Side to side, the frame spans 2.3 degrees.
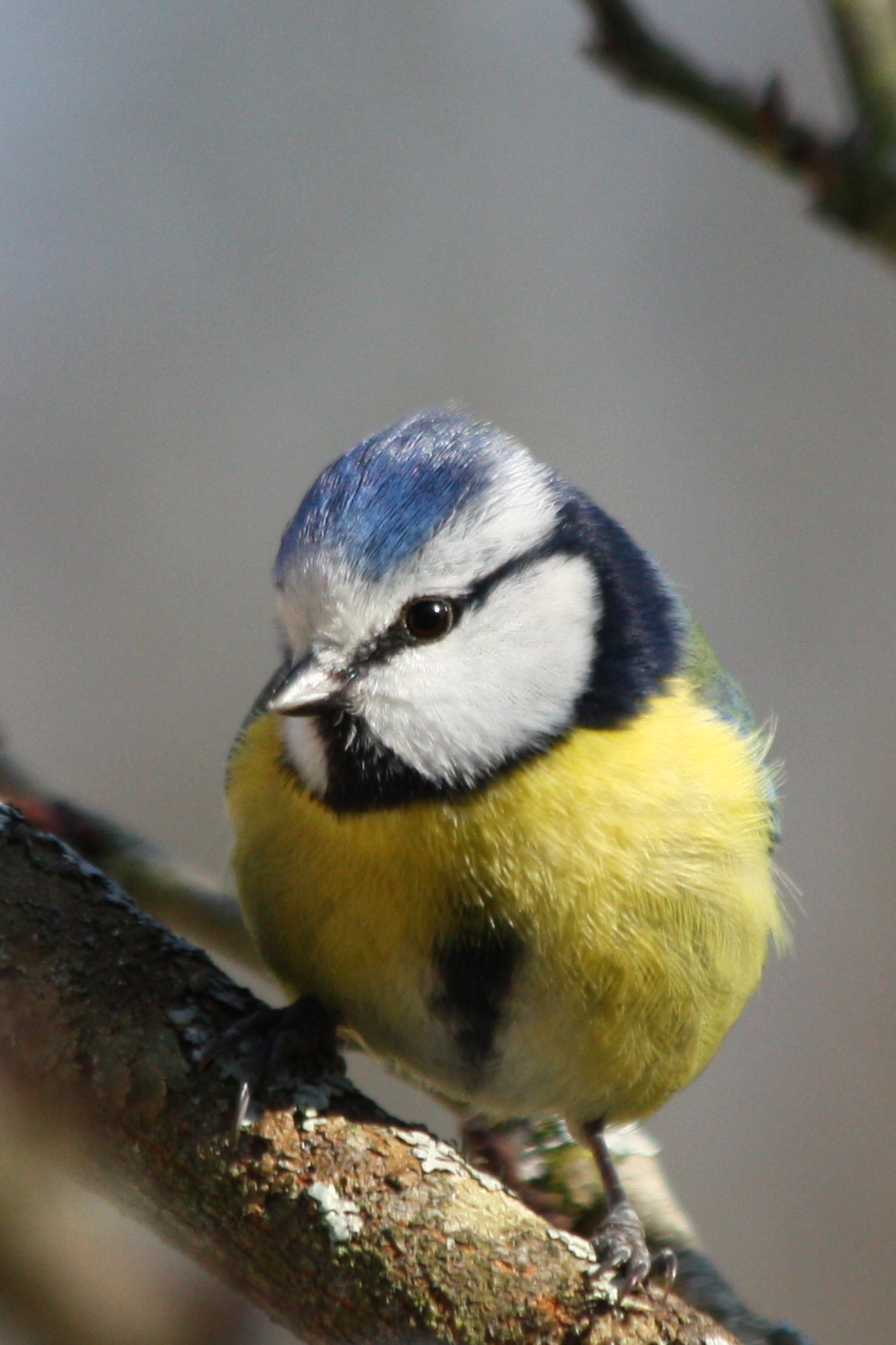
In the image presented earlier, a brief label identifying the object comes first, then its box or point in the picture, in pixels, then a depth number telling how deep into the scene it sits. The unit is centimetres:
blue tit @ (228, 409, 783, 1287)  204
